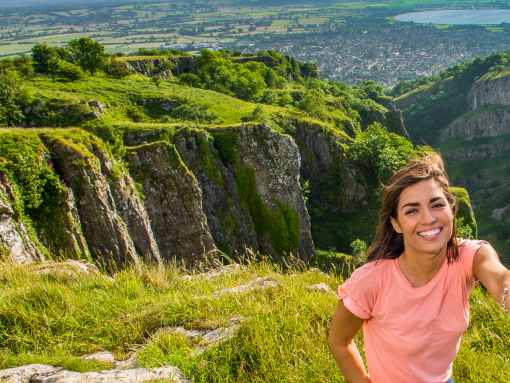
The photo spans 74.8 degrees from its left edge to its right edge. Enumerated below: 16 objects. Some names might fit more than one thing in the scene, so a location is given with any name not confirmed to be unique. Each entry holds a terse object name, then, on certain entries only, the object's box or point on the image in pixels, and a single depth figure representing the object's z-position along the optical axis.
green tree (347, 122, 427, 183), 46.46
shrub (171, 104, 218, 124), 35.28
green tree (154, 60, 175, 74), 63.50
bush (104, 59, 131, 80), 44.97
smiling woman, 2.69
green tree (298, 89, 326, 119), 52.06
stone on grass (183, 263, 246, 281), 6.77
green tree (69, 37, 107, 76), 43.50
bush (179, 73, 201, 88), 56.38
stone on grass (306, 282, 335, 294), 5.75
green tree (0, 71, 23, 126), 23.92
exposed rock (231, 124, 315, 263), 32.56
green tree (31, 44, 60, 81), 39.50
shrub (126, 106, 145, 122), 33.12
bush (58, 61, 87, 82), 39.38
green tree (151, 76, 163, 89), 45.94
